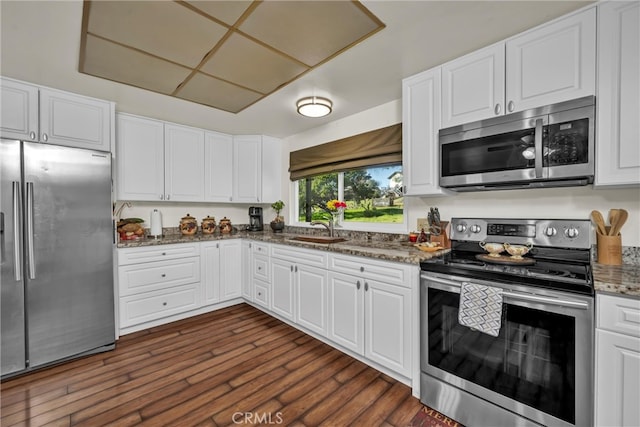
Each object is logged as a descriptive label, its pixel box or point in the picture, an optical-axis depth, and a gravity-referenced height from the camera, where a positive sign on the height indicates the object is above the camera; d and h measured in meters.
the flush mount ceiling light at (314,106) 2.53 +0.94
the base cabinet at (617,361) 1.14 -0.64
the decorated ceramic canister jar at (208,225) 3.75 -0.20
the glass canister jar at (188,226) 3.51 -0.20
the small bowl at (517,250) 1.74 -0.25
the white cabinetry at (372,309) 1.90 -0.74
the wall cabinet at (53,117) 2.17 +0.78
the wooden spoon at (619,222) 1.58 -0.07
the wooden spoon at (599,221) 1.63 -0.07
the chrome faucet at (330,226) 3.10 -0.18
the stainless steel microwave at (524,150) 1.51 +0.36
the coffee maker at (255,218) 4.14 -0.13
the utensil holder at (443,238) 2.20 -0.23
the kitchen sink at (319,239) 2.89 -0.32
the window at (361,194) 2.86 +0.18
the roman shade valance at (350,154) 2.70 +0.63
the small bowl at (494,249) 1.81 -0.26
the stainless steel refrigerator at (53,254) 2.06 -0.35
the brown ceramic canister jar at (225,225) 3.90 -0.21
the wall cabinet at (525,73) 1.49 +0.83
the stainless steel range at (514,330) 1.27 -0.62
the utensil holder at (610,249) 1.57 -0.23
